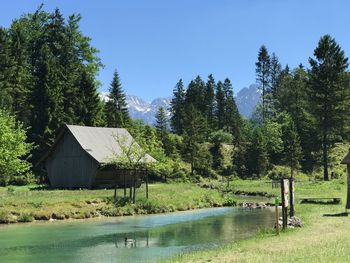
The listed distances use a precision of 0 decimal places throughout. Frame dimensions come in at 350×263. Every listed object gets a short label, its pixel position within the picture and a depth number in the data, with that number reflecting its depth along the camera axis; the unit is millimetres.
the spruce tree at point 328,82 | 66000
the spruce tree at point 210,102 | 106438
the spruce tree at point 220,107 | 107688
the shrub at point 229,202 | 42769
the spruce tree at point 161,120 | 94500
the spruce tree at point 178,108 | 104688
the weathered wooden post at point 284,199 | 22016
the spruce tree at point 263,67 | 118625
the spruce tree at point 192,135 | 80250
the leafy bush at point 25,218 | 30234
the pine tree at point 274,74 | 119812
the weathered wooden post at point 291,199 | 26969
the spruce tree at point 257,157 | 80688
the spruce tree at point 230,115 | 96500
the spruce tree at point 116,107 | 72812
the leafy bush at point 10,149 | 42344
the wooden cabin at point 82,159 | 50219
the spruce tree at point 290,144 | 77750
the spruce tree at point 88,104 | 66562
